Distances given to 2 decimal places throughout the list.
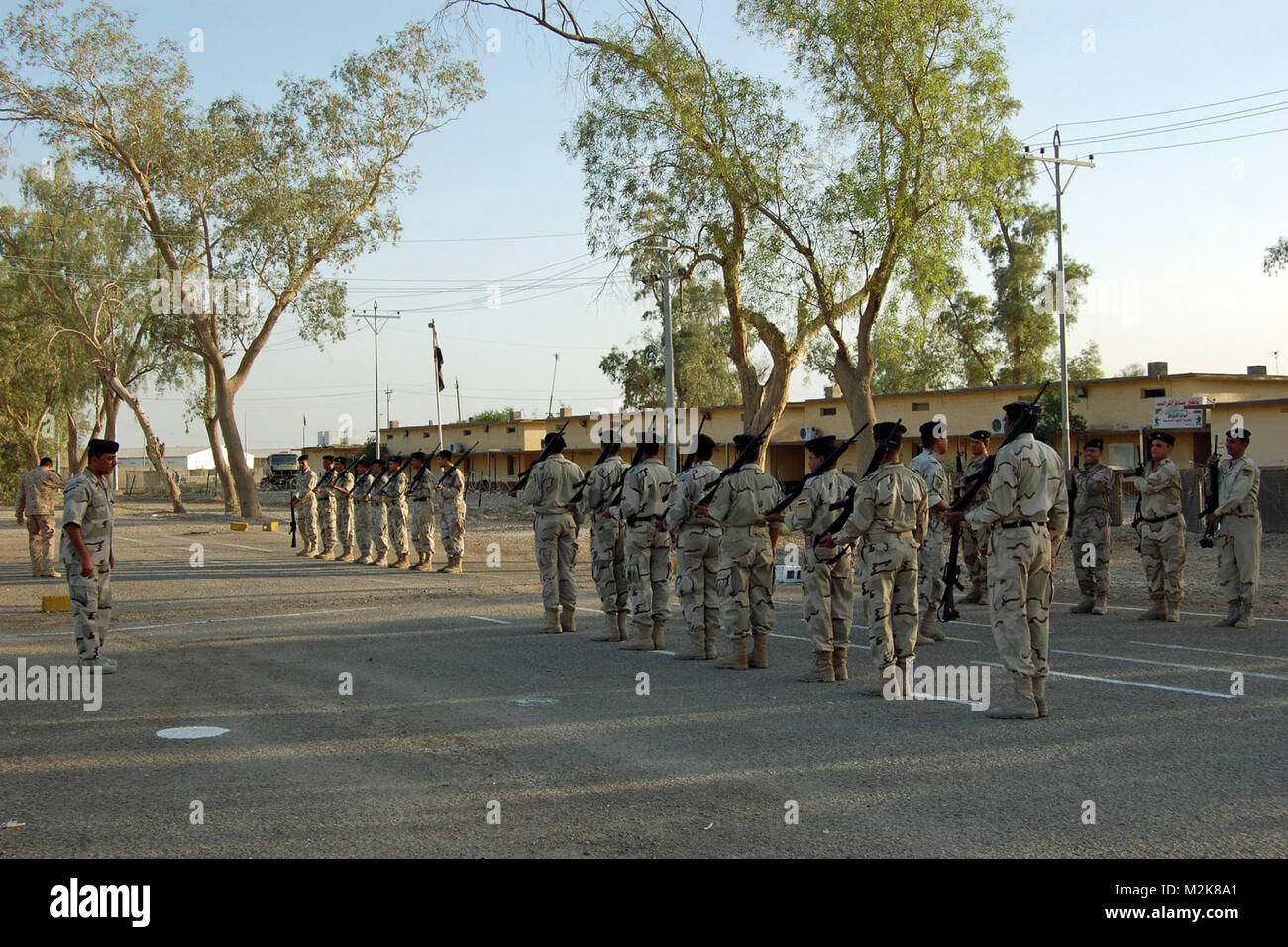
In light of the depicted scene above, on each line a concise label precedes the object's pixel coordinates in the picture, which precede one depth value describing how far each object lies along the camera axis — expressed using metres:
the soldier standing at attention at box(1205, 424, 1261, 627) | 13.20
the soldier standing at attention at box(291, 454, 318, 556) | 26.59
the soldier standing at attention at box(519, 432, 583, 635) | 13.54
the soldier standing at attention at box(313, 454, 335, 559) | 26.13
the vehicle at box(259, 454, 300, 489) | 81.50
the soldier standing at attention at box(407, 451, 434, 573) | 22.83
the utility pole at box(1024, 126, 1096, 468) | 29.73
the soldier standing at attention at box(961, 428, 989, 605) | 13.96
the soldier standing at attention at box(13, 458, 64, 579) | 20.55
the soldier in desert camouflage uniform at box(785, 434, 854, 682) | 9.85
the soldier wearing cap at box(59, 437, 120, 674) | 10.52
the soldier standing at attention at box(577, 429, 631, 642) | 12.92
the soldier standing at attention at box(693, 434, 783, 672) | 10.73
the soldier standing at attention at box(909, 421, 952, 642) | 11.82
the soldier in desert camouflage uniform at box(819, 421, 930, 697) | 9.44
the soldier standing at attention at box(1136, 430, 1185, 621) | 13.79
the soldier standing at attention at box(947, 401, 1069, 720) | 8.30
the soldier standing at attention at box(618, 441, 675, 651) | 12.04
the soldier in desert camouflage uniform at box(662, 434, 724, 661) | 11.35
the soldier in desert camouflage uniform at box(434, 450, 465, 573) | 21.34
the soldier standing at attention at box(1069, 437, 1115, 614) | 14.62
